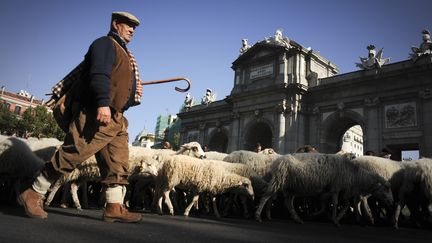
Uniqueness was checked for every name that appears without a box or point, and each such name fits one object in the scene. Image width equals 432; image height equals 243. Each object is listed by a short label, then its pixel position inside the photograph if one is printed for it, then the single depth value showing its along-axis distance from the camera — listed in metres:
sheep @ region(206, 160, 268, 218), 9.37
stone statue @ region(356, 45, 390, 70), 22.92
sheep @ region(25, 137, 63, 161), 8.75
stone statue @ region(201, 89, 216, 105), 36.47
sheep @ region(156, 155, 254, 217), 7.64
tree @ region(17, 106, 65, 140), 46.12
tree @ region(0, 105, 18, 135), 45.72
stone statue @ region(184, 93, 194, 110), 38.64
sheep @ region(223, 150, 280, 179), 10.87
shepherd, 3.74
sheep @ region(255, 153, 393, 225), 7.86
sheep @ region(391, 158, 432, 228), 7.71
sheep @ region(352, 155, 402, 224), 9.03
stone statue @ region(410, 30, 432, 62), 20.56
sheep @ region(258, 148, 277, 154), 12.94
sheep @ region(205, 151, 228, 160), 12.99
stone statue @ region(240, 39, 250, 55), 31.19
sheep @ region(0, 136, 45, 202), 6.53
